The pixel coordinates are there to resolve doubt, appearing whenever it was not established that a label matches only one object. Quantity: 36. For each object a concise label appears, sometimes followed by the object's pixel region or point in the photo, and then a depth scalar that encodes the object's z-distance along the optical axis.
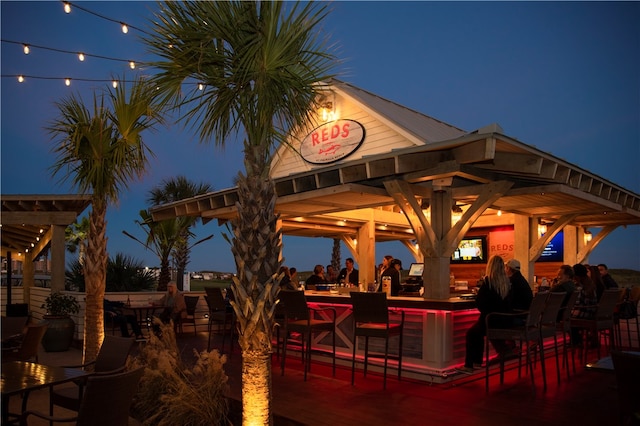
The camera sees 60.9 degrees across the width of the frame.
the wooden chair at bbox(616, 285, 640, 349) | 9.16
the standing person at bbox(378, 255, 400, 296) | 8.90
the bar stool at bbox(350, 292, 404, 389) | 6.73
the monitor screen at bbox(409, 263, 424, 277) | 11.26
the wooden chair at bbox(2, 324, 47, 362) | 6.61
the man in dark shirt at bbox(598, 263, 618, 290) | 10.20
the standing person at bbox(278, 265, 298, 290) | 8.50
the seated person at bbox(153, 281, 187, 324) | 11.30
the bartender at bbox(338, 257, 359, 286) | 12.12
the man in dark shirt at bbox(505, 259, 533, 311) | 7.16
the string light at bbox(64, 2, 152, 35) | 9.21
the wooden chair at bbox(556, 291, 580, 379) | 7.36
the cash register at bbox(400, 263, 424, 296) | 9.32
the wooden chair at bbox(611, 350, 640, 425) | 3.23
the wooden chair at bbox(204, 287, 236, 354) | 9.11
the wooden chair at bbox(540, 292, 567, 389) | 6.73
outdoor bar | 7.07
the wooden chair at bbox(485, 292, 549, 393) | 6.43
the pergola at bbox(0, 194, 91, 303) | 11.98
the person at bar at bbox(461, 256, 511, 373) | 6.86
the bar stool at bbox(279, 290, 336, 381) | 7.35
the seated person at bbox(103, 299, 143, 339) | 11.28
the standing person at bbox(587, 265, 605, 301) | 9.72
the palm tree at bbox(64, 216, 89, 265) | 32.22
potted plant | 10.34
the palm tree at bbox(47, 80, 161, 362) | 7.46
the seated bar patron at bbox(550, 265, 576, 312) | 8.18
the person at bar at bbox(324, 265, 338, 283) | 14.67
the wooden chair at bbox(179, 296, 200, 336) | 12.00
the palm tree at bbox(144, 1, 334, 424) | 4.46
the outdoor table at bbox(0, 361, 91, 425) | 4.15
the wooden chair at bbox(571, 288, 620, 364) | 7.70
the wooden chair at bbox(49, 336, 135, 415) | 4.93
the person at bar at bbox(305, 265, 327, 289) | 11.66
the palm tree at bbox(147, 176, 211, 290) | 20.19
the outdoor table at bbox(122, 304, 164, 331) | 11.11
